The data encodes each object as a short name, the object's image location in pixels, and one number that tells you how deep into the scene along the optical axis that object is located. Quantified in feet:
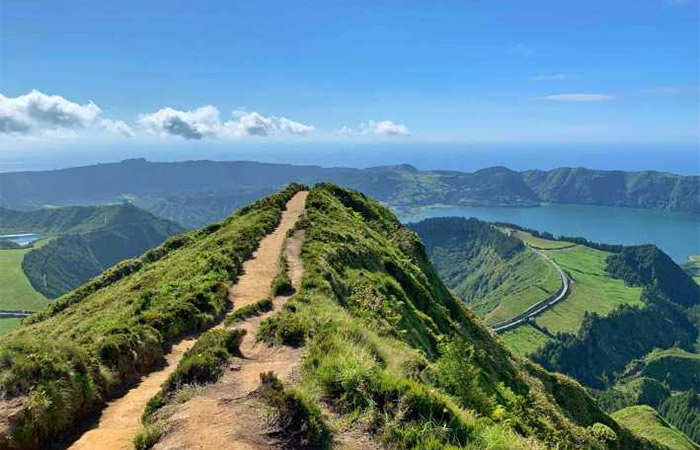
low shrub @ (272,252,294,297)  91.56
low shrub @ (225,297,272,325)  75.05
